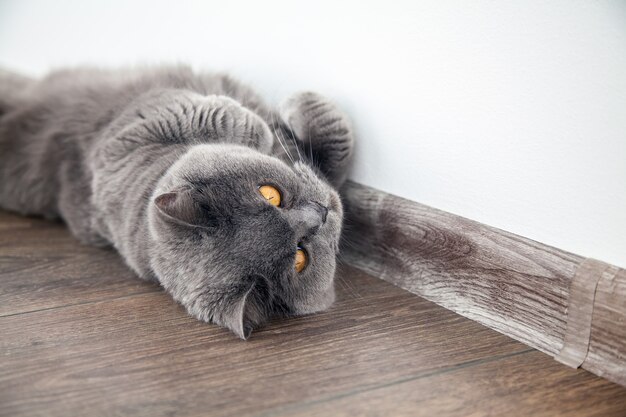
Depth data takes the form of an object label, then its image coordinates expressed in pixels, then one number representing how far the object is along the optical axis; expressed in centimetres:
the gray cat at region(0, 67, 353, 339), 44
